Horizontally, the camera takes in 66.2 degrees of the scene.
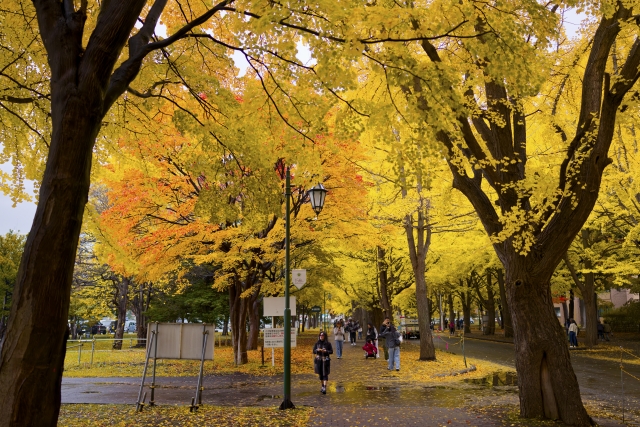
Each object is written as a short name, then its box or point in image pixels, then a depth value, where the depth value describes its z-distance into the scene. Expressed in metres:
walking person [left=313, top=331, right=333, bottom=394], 12.59
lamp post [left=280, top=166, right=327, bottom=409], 9.68
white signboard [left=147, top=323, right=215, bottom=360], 10.46
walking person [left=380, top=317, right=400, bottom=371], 17.09
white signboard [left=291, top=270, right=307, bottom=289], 12.27
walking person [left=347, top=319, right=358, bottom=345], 35.66
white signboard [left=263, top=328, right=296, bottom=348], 16.22
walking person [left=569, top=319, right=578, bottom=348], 26.06
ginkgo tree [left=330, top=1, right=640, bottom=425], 6.22
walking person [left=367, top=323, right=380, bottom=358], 22.84
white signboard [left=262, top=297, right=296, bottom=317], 15.05
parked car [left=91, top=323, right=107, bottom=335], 57.44
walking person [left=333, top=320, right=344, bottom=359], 22.62
